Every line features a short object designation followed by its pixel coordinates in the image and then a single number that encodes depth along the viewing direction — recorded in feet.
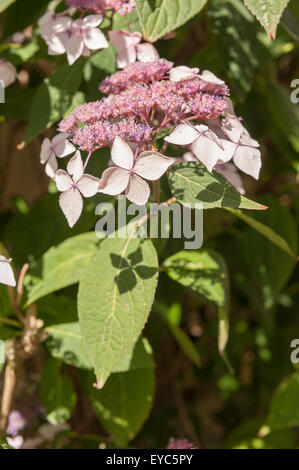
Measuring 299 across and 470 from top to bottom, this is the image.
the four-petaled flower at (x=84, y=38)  3.27
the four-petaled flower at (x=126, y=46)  3.27
